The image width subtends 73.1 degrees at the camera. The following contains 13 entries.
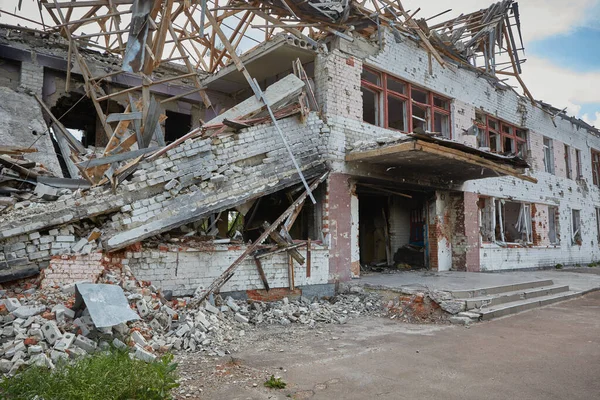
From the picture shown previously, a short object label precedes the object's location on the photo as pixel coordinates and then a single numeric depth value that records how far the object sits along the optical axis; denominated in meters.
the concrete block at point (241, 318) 6.50
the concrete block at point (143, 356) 4.25
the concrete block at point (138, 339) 4.62
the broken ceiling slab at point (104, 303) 4.39
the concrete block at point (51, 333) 4.17
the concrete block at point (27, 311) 4.50
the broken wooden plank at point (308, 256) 8.46
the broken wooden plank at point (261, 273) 7.84
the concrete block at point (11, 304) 4.65
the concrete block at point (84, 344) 4.24
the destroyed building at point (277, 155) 6.69
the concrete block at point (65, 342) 4.08
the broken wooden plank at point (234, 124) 7.74
